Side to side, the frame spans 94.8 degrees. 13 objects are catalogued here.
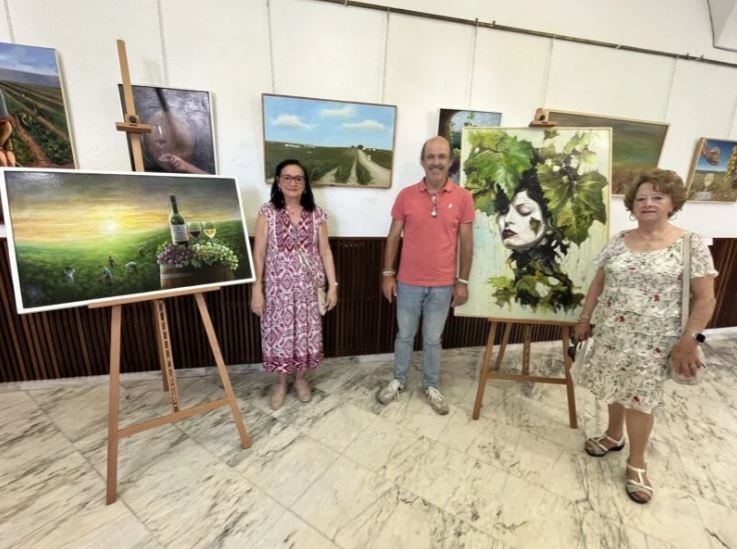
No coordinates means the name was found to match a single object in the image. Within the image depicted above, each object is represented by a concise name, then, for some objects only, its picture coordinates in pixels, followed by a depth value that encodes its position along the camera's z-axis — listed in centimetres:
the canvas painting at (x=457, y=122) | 246
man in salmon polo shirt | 199
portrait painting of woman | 193
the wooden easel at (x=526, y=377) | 199
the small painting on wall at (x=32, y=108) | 186
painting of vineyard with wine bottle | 137
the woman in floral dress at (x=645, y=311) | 142
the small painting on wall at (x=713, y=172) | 300
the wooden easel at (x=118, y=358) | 150
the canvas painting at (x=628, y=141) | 271
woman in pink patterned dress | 201
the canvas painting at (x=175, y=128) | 205
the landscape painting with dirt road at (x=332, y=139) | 224
